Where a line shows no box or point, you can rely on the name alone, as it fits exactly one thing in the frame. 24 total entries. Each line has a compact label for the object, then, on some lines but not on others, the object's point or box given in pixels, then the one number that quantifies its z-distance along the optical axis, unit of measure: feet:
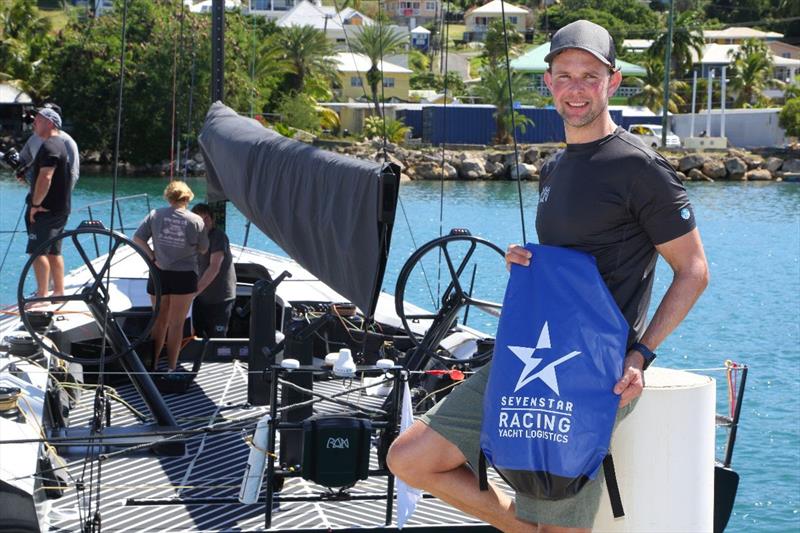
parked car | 176.61
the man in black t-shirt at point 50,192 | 28.94
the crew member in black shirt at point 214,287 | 27.81
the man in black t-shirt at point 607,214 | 10.57
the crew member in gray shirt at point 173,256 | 26.07
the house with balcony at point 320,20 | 228.63
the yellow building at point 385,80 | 217.15
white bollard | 11.34
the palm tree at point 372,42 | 178.19
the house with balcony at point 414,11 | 383.45
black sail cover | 19.45
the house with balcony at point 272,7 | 311.68
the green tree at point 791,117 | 186.09
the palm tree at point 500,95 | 178.81
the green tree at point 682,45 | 212.02
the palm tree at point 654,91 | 207.51
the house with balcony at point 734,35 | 276.00
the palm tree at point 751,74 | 216.13
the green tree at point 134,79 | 149.07
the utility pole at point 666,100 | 178.09
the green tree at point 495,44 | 216.95
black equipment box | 17.99
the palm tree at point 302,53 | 191.83
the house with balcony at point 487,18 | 333.83
